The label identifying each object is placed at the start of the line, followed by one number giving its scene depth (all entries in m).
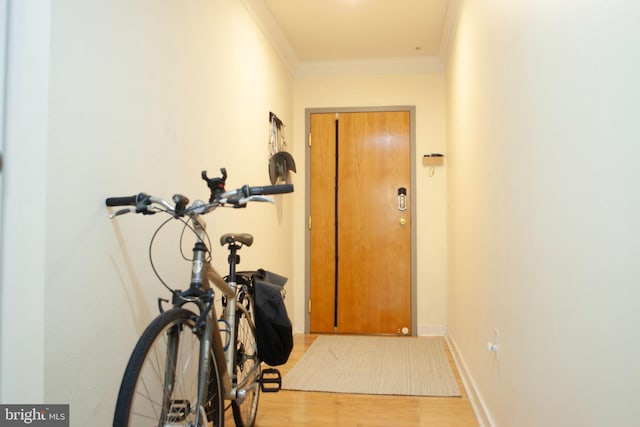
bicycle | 1.18
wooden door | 4.33
